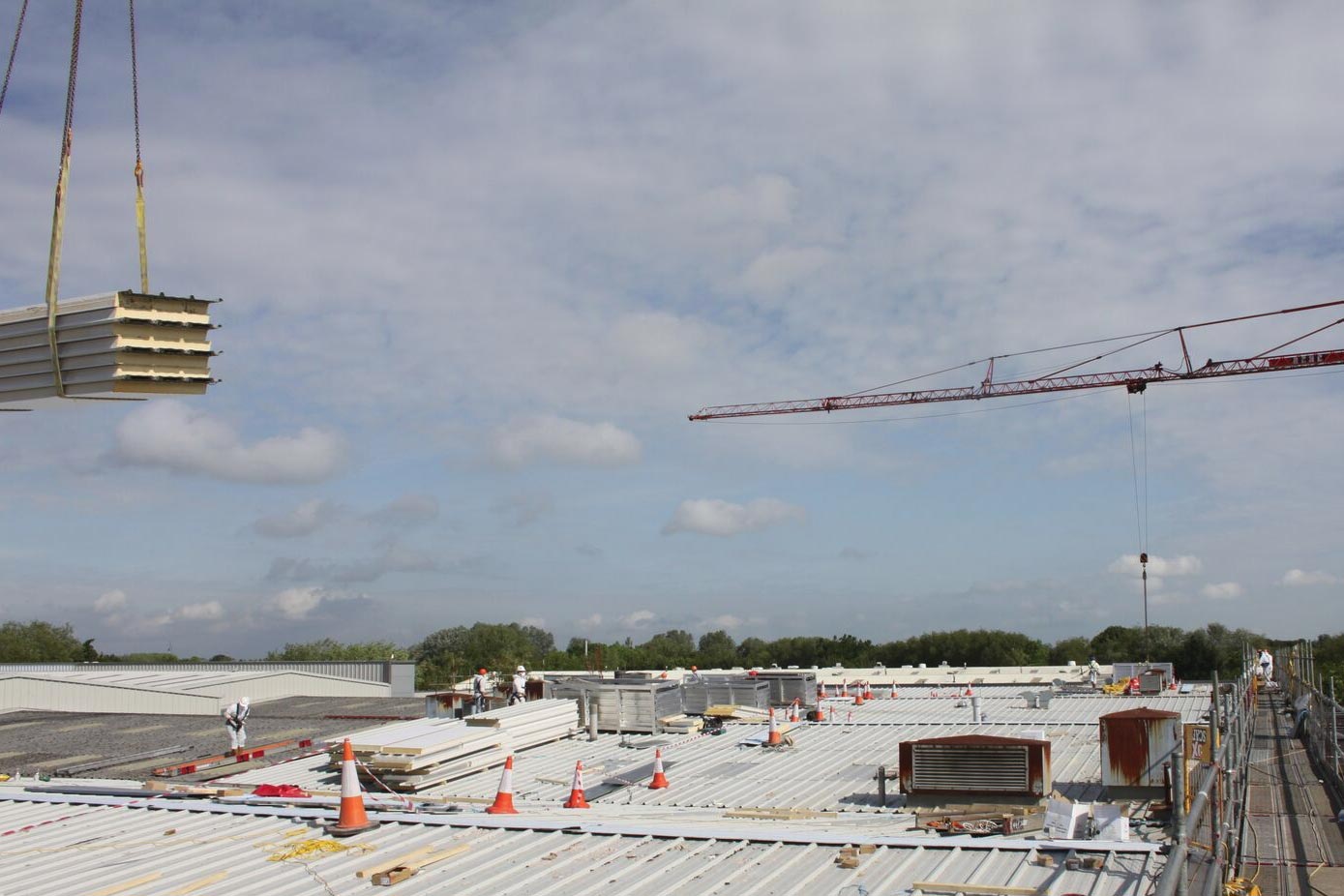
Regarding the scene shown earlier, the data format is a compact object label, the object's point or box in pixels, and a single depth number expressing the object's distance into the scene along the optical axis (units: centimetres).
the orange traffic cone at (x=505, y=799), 1421
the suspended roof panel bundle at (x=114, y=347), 1134
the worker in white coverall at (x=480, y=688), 2564
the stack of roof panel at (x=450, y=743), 1912
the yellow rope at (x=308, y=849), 1195
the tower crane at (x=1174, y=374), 7556
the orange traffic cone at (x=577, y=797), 1664
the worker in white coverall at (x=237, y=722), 2406
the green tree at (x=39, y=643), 11986
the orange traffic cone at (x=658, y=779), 1891
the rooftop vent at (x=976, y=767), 1516
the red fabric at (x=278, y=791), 1731
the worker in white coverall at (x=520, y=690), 3047
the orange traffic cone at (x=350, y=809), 1291
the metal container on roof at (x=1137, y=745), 1535
